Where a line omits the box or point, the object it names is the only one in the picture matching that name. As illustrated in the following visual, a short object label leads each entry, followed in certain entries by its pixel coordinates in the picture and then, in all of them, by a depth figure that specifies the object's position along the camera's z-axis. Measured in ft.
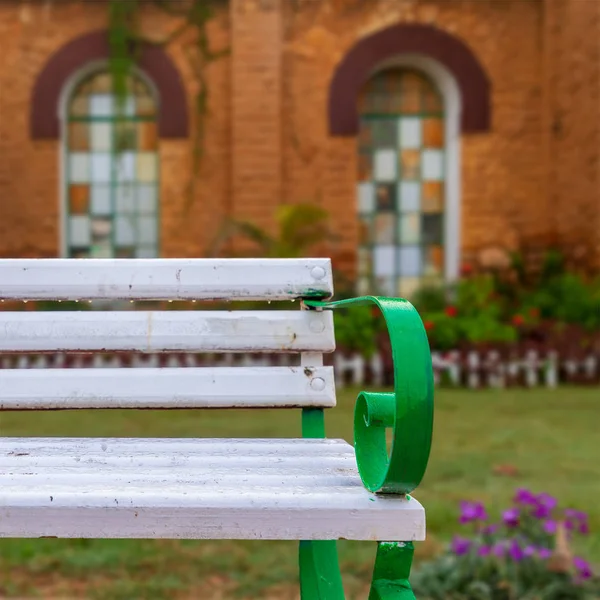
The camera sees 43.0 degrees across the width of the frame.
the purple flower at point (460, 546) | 7.65
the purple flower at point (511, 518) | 7.70
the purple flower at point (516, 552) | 7.39
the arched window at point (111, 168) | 32.45
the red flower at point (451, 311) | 27.20
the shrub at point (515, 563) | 7.29
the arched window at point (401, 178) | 32.63
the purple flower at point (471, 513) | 7.55
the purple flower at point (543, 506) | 7.69
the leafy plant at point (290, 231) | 28.09
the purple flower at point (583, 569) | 7.15
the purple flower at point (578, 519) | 7.37
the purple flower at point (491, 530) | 7.89
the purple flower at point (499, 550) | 7.59
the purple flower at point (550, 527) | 7.59
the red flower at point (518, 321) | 26.81
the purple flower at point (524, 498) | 7.77
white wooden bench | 3.73
